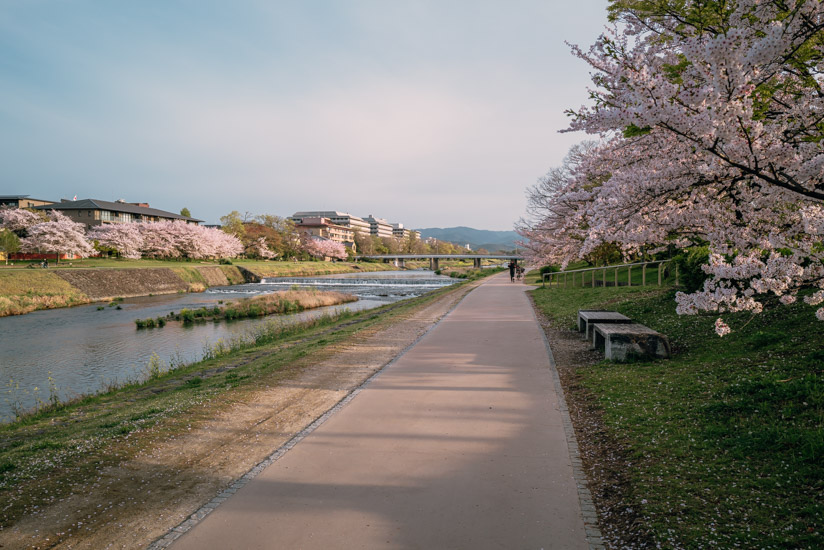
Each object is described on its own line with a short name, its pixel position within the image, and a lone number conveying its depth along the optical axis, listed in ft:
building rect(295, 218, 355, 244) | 505.25
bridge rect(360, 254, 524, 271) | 340.61
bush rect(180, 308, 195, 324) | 78.75
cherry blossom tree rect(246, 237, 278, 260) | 271.28
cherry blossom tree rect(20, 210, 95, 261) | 169.99
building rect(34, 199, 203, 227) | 234.79
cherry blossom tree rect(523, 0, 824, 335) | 12.19
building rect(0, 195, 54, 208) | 283.38
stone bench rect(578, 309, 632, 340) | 34.47
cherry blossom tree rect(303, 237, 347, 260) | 325.13
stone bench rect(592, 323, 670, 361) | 26.68
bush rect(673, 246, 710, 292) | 37.65
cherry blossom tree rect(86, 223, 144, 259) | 197.16
